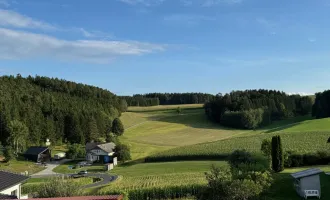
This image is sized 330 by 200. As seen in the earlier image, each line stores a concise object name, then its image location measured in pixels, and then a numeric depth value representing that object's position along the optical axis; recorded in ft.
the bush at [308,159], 139.64
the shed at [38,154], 249.96
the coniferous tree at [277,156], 116.16
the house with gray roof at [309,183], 81.56
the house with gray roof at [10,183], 66.17
